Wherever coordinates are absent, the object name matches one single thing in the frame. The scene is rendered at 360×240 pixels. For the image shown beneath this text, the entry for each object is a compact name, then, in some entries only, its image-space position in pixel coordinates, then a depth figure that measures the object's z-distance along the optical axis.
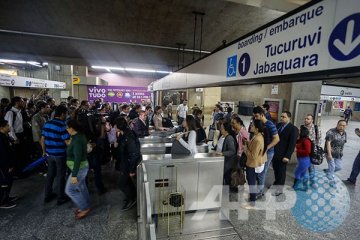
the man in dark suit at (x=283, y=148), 3.59
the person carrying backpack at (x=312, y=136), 3.89
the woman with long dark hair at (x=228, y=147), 3.32
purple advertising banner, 8.77
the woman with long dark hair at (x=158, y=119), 5.77
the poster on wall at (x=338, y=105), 23.88
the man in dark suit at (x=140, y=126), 4.53
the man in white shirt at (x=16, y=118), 4.22
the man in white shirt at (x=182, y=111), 9.18
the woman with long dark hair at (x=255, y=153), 3.06
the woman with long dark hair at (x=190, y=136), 3.14
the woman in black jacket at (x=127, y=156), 3.04
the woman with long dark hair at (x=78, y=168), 2.70
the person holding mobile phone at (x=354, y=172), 4.24
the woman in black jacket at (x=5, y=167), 2.96
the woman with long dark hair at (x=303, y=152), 3.60
